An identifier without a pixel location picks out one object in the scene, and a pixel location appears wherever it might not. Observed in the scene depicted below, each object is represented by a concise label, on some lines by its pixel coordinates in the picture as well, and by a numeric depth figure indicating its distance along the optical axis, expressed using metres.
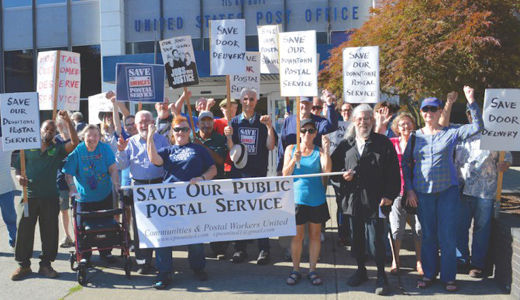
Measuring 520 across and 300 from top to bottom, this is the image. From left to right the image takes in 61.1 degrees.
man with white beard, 4.63
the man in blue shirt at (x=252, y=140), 5.75
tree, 7.11
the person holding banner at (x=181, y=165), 4.96
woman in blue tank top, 4.92
